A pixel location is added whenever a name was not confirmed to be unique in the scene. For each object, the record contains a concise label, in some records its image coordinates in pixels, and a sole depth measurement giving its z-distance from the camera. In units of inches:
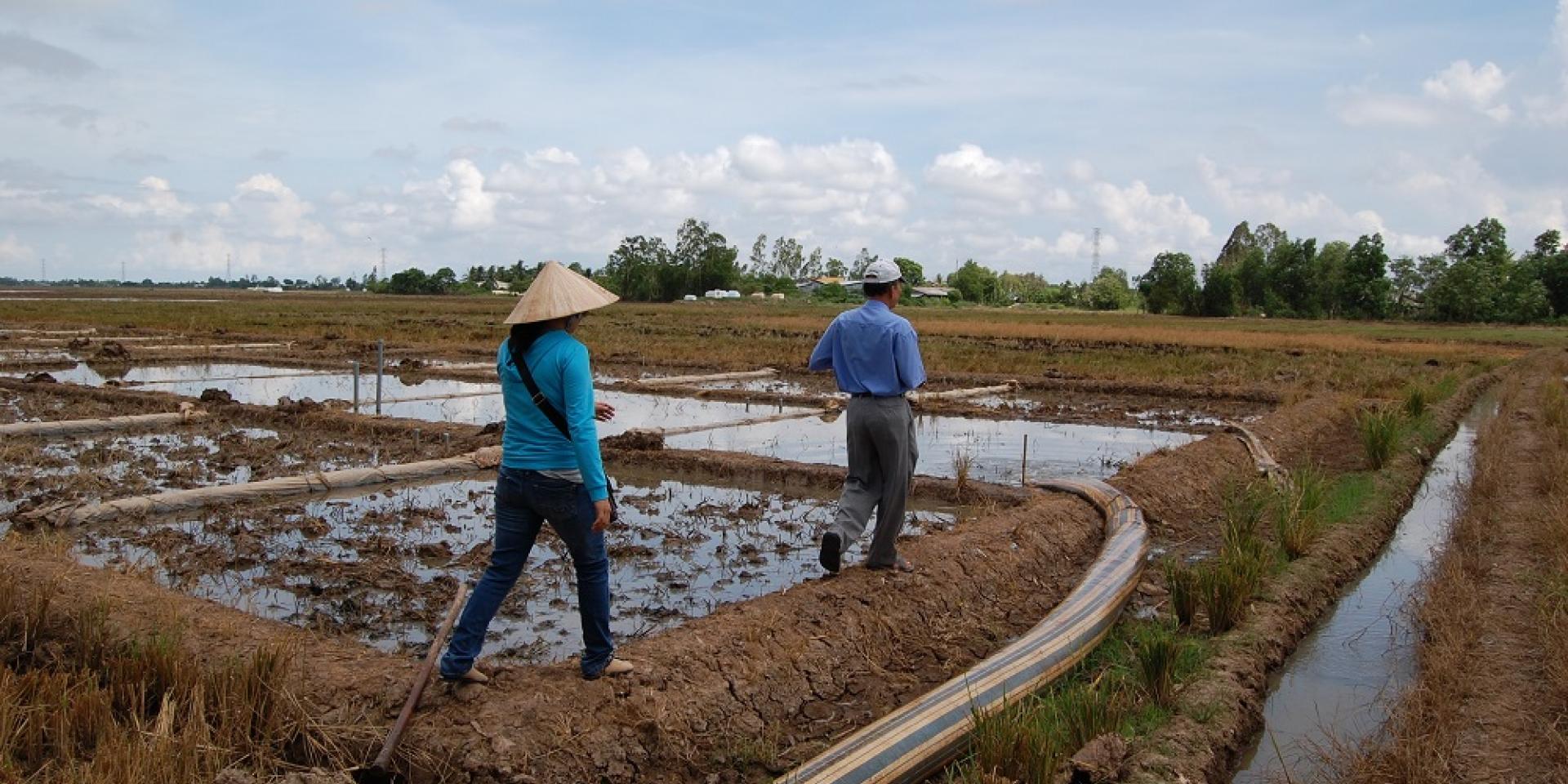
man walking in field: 178.5
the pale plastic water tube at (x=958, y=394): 551.0
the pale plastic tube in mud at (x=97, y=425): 383.9
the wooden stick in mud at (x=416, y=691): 122.2
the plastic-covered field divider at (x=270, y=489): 252.7
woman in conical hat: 127.6
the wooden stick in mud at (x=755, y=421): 416.8
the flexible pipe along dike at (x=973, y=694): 130.6
